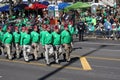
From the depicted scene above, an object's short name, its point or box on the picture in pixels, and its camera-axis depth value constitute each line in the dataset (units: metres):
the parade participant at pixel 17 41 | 20.70
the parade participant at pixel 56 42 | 18.64
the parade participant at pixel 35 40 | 20.16
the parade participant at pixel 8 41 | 20.42
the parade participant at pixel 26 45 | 19.62
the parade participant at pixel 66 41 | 19.16
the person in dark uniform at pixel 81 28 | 30.48
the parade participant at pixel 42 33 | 19.02
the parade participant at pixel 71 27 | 23.97
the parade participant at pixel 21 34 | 20.17
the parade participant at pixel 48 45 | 18.35
